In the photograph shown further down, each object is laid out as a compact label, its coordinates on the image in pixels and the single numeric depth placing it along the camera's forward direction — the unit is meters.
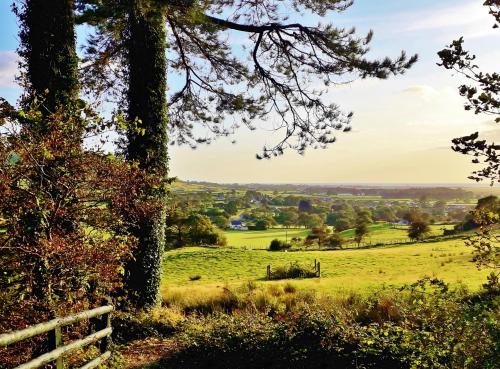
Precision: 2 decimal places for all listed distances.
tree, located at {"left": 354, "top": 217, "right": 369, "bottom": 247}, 75.12
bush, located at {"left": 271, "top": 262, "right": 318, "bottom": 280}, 31.61
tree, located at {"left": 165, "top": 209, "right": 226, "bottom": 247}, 63.33
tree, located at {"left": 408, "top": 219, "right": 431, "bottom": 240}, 73.56
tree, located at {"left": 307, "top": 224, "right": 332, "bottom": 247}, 75.38
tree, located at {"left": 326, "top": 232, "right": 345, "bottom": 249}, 74.62
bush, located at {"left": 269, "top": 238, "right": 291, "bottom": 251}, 59.73
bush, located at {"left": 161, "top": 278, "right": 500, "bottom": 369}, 5.22
